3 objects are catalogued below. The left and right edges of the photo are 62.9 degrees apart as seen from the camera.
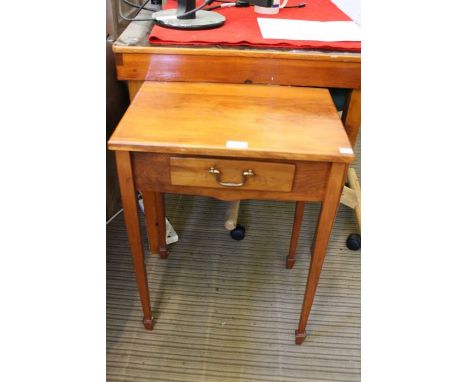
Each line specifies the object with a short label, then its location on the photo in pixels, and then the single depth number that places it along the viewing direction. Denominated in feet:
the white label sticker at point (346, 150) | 2.38
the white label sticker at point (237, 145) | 2.35
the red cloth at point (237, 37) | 3.15
